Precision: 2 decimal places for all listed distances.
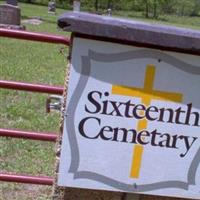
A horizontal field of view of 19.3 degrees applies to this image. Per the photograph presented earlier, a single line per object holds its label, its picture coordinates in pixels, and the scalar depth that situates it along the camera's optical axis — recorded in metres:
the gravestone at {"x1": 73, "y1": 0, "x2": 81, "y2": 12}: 19.44
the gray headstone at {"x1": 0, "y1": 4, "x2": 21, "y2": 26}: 18.92
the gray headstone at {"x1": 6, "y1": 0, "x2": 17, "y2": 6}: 22.30
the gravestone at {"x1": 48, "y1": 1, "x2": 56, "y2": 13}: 42.00
